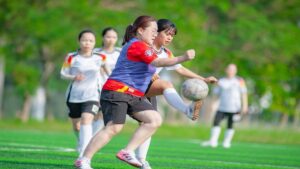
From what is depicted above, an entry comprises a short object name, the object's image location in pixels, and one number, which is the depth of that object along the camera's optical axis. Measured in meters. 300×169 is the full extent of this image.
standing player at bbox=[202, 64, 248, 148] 36.86
